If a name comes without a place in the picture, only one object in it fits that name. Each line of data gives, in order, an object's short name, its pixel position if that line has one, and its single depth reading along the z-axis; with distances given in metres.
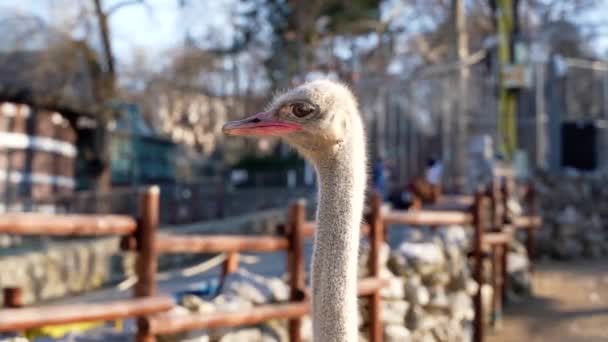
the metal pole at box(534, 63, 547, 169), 13.59
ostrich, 1.86
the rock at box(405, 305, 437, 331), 5.21
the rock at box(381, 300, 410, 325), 5.02
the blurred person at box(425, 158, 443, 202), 9.51
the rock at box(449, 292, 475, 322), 5.76
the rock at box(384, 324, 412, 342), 4.85
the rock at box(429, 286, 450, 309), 5.58
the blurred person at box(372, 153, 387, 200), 9.40
